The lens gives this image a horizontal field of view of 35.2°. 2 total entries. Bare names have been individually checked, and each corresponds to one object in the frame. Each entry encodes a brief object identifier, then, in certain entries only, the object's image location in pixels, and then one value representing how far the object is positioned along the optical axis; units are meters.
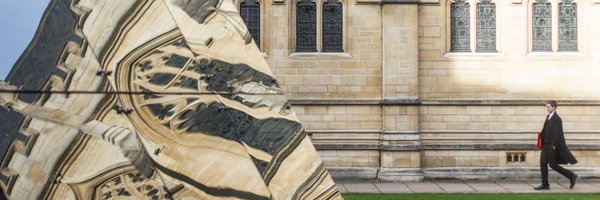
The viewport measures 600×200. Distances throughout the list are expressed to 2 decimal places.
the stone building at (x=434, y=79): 20.62
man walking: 17.38
